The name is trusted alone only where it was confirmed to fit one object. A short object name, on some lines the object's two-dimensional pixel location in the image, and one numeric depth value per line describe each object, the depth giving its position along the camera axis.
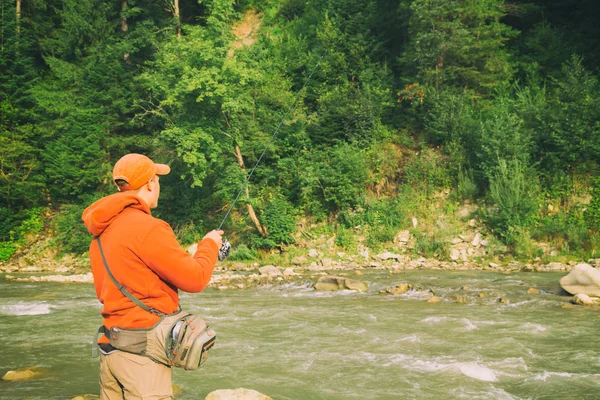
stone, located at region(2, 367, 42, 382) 6.25
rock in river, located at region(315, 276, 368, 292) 12.35
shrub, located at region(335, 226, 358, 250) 17.89
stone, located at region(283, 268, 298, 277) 14.93
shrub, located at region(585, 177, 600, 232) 15.01
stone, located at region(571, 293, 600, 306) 9.88
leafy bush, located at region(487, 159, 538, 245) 15.78
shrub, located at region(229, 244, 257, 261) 17.92
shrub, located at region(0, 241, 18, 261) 21.28
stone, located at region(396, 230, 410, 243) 17.40
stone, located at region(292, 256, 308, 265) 17.28
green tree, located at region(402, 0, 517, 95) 18.30
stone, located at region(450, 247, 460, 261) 15.95
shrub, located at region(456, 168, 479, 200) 17.50
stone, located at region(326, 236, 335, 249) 18.20
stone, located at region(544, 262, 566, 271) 13.98
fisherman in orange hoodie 2.56
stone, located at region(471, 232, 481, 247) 16.25
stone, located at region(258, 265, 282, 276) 15.20
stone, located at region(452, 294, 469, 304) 10.59
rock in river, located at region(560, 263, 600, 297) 10.45
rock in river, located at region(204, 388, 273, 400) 5.05
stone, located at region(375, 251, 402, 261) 16.70
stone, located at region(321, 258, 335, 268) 16.67
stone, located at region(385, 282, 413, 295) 11.77
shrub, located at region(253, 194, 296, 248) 18.33
